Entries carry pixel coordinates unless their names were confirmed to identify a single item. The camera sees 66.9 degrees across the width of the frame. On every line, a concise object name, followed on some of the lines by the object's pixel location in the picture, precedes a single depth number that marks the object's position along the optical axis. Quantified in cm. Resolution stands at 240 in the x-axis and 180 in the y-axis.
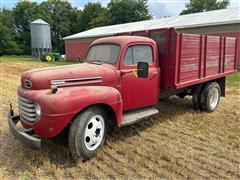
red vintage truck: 274
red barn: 1303
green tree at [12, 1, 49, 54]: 3997
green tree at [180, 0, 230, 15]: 3853
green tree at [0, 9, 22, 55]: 3636
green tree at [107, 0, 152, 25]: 3622
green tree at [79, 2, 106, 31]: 4150
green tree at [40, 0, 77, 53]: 4180
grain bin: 3105
